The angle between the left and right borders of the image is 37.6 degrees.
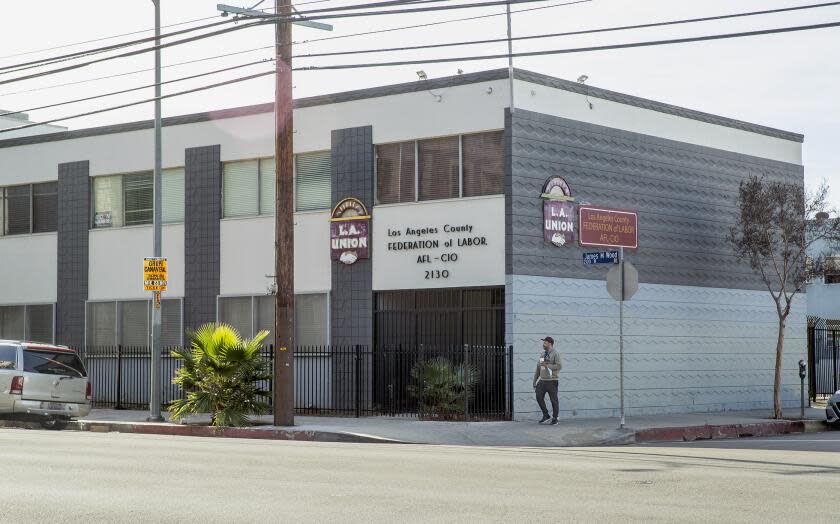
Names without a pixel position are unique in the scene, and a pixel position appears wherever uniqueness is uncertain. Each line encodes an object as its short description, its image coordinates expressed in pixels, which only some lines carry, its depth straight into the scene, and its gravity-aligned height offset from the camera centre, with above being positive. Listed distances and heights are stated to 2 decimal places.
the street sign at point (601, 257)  22.27 +1.47
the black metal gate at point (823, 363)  32.31 -0.72
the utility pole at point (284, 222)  22.41 +2.13
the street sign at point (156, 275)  25.03 +1.31
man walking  22.73 -0.63
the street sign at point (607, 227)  26.02 +2.36
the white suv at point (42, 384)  23.58 -0.85
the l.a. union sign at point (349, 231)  26.66 +2.33
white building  25.09 +2.46
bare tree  26.55 +2.39
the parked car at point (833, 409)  24.81 -1.48
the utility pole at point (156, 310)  24.78 +0.61
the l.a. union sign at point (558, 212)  25.17 +2.58
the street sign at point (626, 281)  21.92 +1.00
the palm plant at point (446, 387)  24.06 -0.96
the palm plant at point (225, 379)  22.91 -0.74
